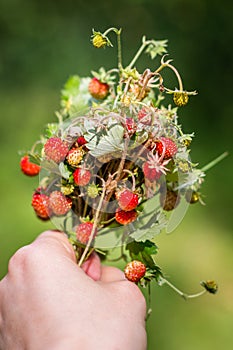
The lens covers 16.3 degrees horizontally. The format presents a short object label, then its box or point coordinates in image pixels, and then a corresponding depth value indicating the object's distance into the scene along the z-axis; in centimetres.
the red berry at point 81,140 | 45
